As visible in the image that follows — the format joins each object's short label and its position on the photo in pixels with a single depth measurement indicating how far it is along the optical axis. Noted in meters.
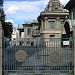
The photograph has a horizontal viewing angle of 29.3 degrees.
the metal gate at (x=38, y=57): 8.03
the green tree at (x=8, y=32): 36.38
